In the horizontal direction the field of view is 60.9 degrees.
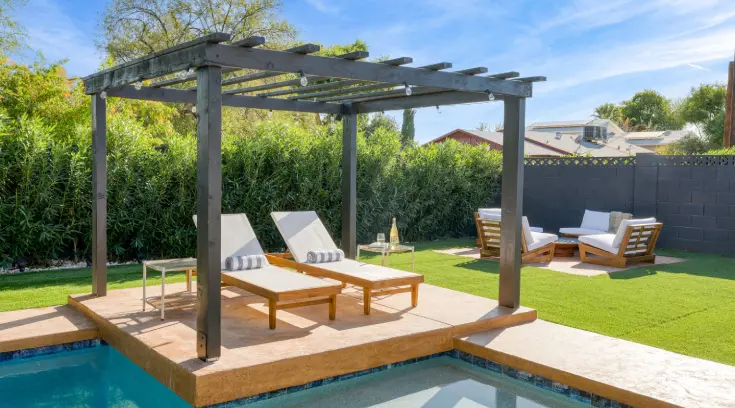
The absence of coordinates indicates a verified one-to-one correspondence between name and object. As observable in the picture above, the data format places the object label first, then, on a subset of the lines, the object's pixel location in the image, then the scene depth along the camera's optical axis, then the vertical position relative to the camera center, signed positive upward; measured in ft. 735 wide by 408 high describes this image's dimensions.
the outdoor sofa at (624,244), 34.88 -3.43
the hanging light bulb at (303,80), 16.97 +2.72
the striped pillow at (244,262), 22.58 -3.05
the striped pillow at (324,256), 24.41 -2.99
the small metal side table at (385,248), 26.78 -2.91
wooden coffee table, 39.09 -4.04
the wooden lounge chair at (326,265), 21.24 -3.27
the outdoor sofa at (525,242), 35.99 -3.48
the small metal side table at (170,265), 20.10 -2.91
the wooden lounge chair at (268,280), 19.11 -3.31
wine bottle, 27.64 -2.59
